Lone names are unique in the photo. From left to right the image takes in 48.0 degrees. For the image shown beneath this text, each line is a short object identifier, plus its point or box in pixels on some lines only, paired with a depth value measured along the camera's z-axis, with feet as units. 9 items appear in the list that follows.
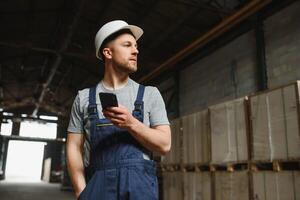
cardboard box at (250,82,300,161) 14.67
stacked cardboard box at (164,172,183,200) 23.15
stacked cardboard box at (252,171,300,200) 14.34
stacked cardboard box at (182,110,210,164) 20.74
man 5.22
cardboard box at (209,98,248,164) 17.53
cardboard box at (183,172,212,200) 20.07
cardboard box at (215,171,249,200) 17.11
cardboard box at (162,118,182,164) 23.84
